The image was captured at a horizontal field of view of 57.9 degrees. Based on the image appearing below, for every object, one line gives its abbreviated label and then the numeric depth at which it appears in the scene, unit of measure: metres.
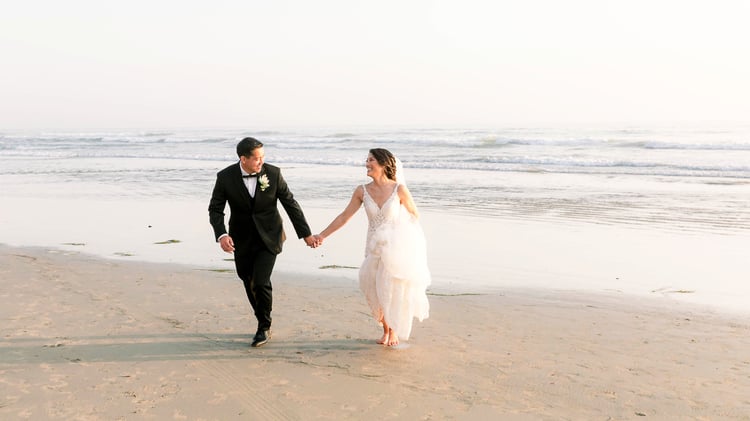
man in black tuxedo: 5.68
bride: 5.65
